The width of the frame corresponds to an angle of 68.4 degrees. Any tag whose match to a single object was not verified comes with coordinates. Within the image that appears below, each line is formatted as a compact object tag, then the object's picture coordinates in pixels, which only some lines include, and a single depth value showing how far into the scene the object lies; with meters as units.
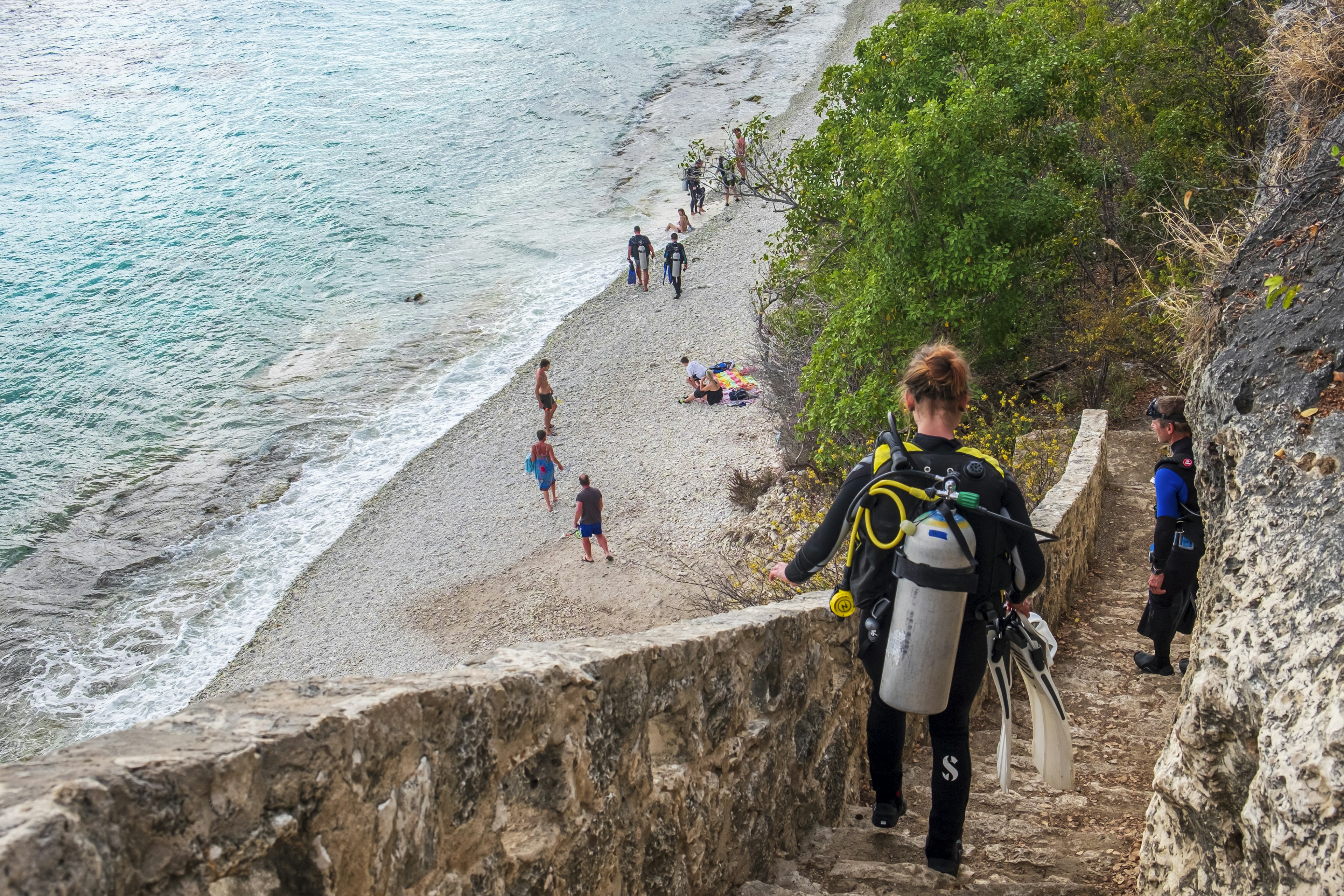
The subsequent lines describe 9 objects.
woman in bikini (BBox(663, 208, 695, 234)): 31.39
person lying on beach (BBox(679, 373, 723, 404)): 21.72
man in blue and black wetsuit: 5.57
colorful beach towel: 22.06
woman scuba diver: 3.54
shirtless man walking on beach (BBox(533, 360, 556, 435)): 20.30
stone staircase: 3.76
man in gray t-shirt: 15.99
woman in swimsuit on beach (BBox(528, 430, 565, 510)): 17.80
